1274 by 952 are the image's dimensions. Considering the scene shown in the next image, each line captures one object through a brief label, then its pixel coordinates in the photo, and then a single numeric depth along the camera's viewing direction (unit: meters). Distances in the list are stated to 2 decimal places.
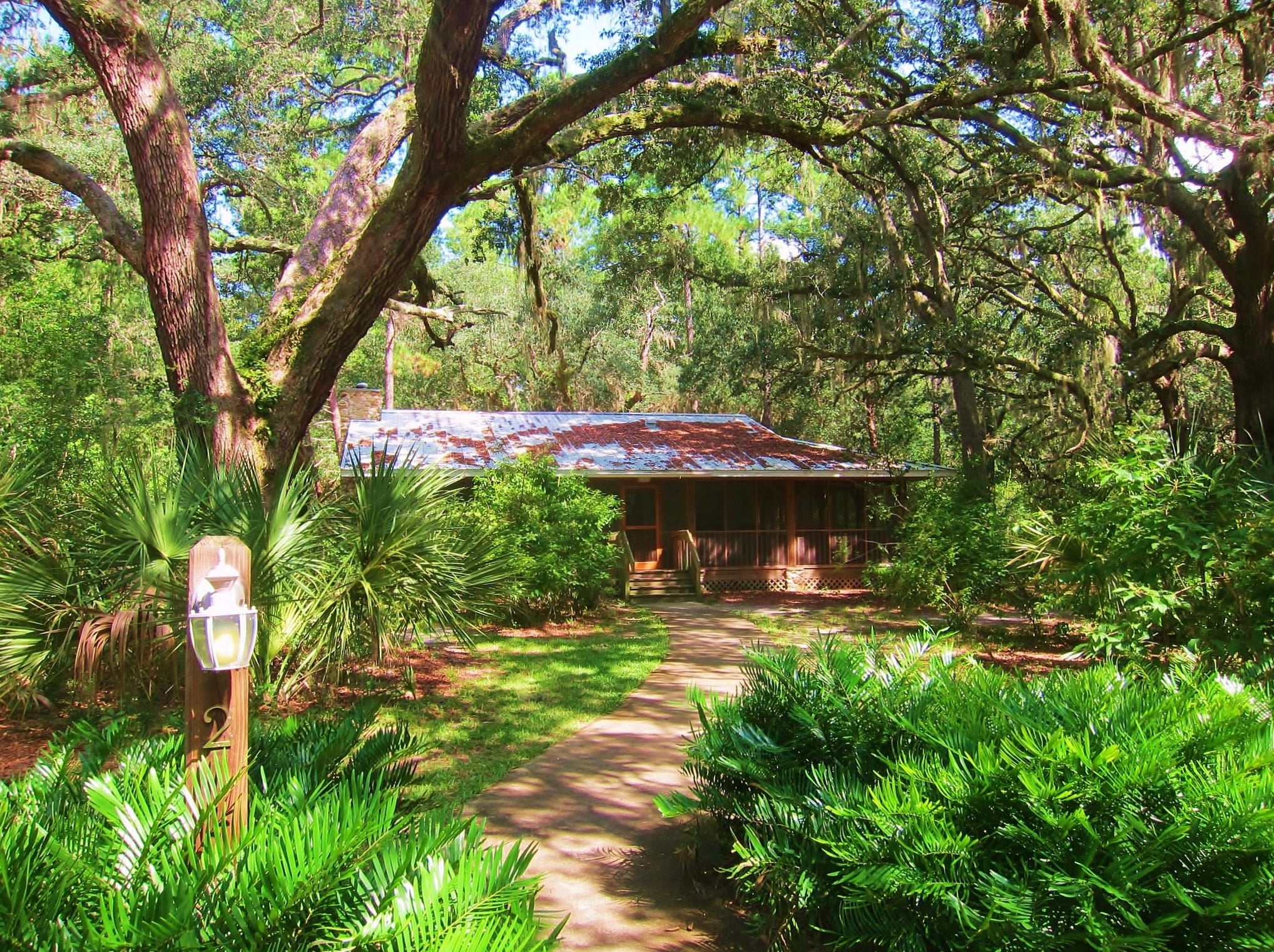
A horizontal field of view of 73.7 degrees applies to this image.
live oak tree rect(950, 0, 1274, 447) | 9.57
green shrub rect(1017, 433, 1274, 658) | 6.46
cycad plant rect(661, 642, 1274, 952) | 2.53
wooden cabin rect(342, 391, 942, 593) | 18.66
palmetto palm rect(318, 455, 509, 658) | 6.91
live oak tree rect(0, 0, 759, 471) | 7.30
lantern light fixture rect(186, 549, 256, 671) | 2.75
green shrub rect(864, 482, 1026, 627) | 12.57
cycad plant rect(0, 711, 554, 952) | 1.92
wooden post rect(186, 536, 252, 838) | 2.80
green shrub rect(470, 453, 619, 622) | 13.28
